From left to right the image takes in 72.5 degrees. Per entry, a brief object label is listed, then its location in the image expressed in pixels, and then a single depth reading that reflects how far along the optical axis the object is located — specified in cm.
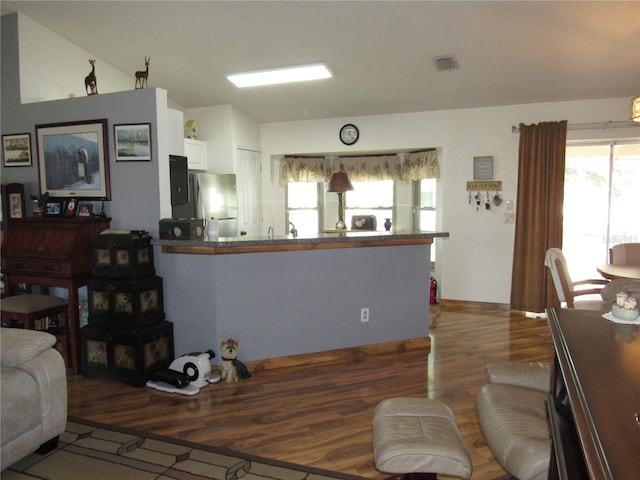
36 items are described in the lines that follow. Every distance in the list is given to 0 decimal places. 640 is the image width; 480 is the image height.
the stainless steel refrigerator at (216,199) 515
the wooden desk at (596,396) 87
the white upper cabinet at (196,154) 540
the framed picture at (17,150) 395
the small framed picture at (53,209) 377
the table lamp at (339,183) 565
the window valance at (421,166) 569
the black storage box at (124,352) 315
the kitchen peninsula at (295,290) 331
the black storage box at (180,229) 334
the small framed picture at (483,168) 525
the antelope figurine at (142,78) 361
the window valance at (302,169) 646
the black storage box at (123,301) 317
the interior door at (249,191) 591
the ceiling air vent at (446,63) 416
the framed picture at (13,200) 402
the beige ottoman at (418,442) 150
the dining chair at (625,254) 434
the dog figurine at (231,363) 321
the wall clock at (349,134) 591
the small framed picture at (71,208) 370
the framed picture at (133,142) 344
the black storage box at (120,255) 319
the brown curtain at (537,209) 488
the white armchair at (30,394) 209
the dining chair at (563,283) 352
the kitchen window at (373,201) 643
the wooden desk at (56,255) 335
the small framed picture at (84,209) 368
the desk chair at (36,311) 331
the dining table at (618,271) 366
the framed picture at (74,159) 362
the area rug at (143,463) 215
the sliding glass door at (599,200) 495
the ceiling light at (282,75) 446
